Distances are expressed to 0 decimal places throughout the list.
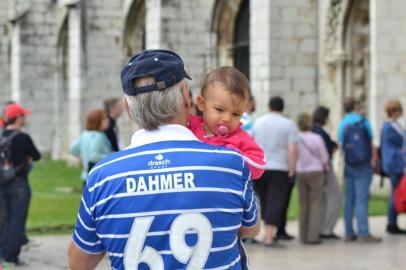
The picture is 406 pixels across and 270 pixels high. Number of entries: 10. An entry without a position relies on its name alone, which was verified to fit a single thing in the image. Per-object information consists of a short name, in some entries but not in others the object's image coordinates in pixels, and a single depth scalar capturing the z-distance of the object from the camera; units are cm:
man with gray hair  302
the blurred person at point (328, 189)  1108
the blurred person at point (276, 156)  1045
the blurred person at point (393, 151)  1136
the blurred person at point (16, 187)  945
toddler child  375
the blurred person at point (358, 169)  1079
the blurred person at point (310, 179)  1076
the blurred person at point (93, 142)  1001
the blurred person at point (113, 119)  1035
